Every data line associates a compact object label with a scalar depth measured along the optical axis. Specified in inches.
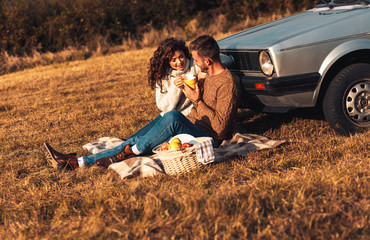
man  185.6
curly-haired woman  200.8
